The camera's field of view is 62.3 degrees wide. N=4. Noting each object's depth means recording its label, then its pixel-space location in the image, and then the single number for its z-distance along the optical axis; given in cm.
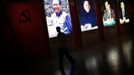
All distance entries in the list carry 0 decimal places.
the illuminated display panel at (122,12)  1095
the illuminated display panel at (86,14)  811
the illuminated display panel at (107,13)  945
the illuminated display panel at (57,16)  675
